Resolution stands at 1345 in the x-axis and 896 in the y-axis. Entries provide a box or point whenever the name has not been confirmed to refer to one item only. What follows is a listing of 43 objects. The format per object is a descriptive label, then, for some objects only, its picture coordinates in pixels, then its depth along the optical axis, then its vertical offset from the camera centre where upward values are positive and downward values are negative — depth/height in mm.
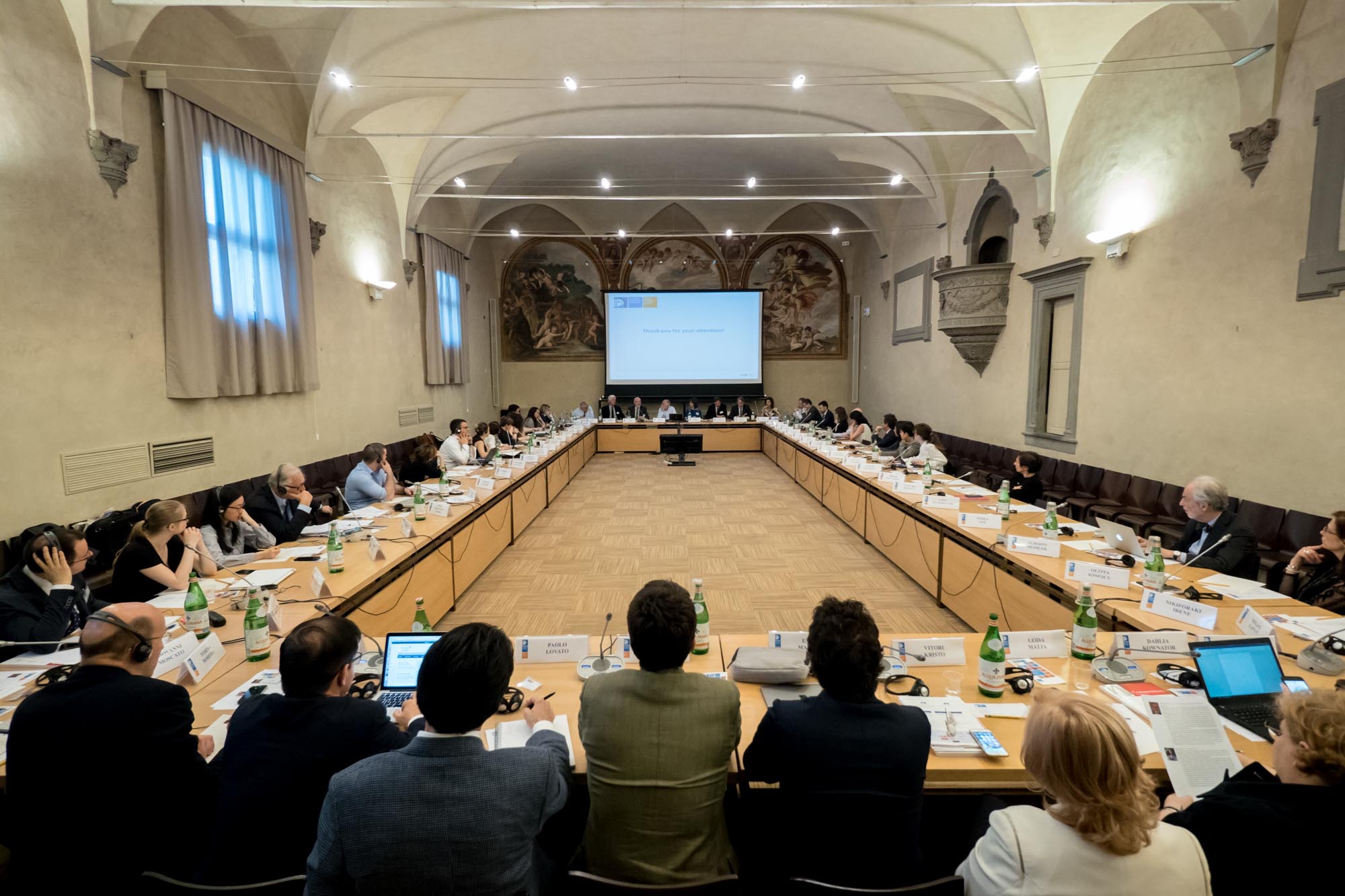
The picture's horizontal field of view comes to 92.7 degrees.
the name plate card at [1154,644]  2539 -1039
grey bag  2322 -1038
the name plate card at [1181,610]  2797 -1027
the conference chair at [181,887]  1302 -1034
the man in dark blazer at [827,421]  13281 -825
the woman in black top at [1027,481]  5789 -929
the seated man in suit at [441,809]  1280 -869
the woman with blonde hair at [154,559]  3262 -927
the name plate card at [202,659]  2379 -1056
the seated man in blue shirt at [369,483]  5770 -917
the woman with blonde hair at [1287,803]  1256 -862
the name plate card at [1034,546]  3912 -1027
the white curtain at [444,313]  12070 +1376
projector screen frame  16547 -248
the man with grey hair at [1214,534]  3658 -918
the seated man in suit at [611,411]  15008 -712
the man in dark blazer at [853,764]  1541 -931
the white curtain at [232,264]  5750 +1189
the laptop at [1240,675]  2143 -995
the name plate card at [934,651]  2555 -1075
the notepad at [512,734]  1979 -1111
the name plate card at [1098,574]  3314 -1018
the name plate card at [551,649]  2553 -1066
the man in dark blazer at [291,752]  1495 -899
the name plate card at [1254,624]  2611 -1000
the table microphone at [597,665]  2410 -1081
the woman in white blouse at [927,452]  7640 -877
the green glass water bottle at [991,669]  2271 -1021
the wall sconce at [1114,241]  6766 +1485
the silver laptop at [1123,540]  3684 -916
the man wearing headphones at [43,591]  2662 -909
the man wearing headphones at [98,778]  1526 -957
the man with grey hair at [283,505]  4785 -948
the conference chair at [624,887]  1294 -1033
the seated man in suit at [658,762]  1595 -953
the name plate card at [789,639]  2559 -1038
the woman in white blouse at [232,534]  4098 -1045
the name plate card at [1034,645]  2586 -1063
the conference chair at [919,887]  1294 -1036
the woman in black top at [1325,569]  3258 -1020
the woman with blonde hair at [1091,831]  1199 -869
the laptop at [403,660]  2282 -1004
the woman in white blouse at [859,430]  10852 -838
